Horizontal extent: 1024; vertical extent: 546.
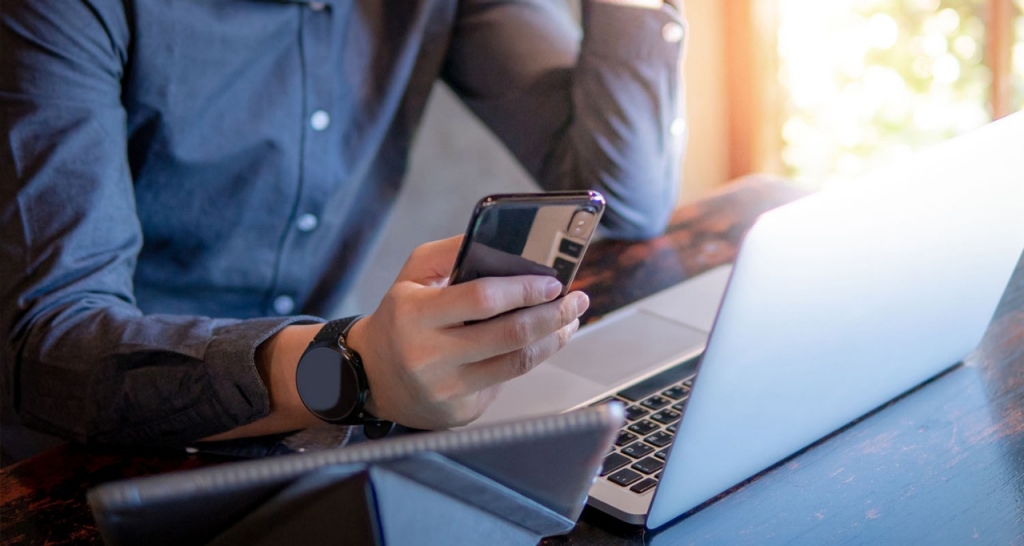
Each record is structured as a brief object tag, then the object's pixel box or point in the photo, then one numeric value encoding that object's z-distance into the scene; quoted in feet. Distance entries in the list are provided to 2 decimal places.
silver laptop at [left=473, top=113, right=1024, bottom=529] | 1.94
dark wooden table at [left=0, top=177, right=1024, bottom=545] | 2.09
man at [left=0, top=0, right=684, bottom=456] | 2.38
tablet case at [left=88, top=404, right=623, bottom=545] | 1.48
